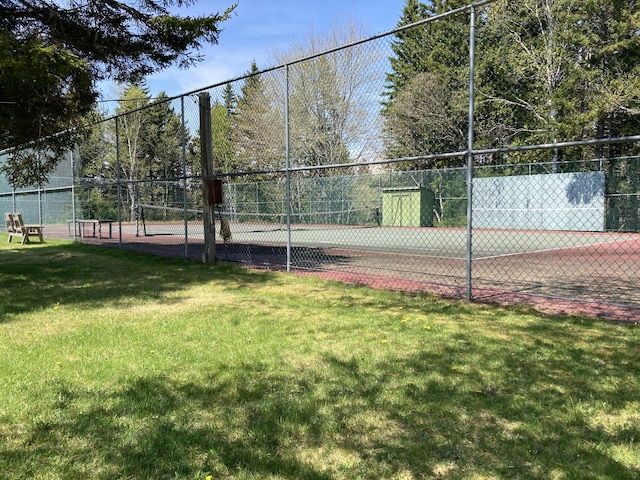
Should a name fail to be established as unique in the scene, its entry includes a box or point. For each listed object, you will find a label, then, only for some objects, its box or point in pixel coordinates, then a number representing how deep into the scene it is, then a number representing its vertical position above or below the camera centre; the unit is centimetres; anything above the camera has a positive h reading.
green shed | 1819 +3
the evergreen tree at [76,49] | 722 +308
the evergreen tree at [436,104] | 1253 +342
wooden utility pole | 916 +97
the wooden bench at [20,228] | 1484 -57
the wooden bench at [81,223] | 1485 -47
